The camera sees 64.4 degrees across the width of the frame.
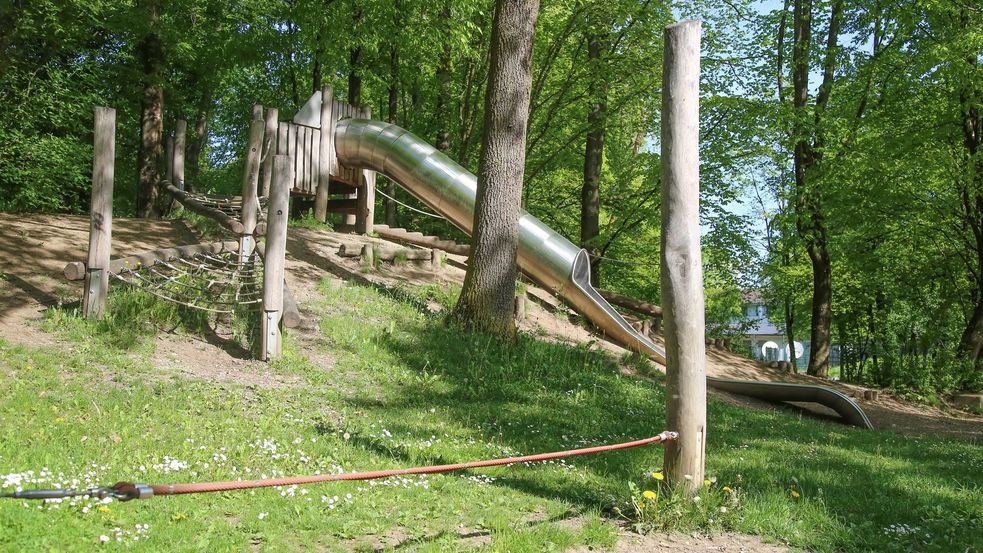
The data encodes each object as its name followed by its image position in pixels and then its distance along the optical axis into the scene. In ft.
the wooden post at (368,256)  39.96
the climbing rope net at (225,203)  41.71
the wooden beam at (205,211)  31.40
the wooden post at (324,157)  44.88
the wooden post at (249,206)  32.27
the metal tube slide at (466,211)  38.83
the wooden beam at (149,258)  25.52
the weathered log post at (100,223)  26.09
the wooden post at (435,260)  42.37
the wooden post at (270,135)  37.02
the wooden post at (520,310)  38.42
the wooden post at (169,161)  54.15
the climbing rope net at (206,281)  27.99
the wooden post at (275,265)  26.66
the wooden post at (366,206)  47.32
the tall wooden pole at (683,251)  15.40
